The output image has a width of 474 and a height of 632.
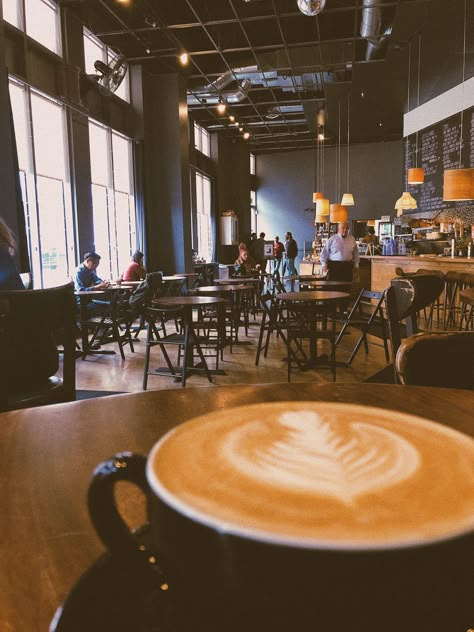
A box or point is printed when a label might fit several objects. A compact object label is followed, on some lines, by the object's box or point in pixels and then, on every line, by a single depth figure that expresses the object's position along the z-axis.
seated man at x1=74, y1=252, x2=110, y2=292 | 6.52
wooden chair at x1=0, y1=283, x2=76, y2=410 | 1.64
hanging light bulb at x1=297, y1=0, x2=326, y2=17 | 5.93
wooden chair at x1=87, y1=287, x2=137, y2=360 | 5.85
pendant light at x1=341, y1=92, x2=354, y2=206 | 10.58
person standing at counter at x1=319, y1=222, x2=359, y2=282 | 7.55
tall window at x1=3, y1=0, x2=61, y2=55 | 6.65
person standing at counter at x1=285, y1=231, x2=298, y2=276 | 15.06
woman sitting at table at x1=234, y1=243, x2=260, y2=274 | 9.24
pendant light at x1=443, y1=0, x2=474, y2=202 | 5.61
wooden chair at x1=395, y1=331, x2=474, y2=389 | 1.01
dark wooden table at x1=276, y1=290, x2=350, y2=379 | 4.51
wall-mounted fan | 8.05
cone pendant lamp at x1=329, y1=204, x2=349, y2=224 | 9.00
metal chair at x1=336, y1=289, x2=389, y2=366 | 4.69
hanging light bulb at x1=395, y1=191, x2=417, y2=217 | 8.63
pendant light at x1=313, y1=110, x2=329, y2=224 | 10.70
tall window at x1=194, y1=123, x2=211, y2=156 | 14.60
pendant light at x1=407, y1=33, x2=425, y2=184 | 7.68
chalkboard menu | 8.19
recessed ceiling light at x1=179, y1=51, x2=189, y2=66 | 8.33
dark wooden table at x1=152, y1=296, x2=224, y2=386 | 4.37
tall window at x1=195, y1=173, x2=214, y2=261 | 14.73
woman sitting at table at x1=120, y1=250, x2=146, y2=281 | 7.93
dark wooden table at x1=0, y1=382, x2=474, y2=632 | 0.36
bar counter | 6.14
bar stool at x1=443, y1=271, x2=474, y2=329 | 5.83
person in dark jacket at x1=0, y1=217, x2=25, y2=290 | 2.63
